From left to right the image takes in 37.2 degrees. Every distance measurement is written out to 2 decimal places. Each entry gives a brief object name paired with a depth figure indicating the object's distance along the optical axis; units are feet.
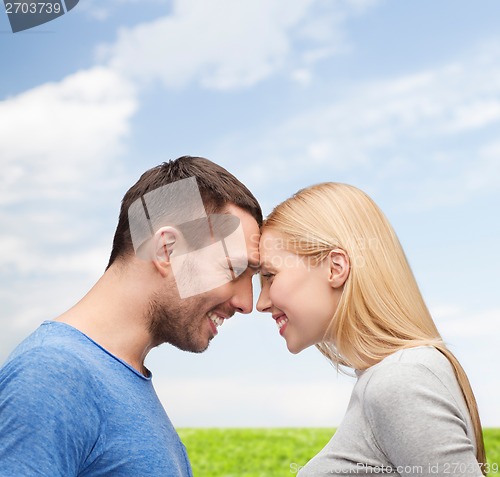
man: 6.70
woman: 6.75
